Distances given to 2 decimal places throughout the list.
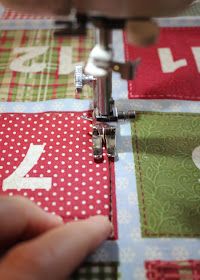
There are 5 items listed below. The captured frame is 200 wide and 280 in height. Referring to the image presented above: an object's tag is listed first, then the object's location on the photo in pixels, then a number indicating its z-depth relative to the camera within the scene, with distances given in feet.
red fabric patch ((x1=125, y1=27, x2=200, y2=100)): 0.96
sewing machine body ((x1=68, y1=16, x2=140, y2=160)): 0.61
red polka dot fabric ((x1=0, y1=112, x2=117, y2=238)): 0.72
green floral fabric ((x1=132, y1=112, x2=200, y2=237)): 0.69
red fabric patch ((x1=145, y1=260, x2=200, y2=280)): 0.61
